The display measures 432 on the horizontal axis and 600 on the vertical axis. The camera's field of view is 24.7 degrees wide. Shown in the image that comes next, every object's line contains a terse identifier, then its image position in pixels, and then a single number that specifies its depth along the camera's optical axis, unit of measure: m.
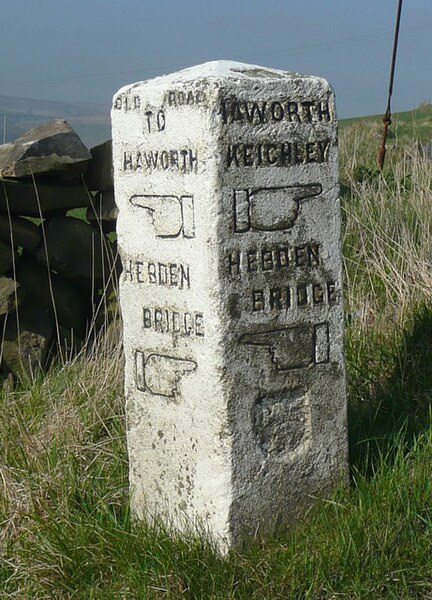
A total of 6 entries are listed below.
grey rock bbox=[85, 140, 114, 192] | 5.73
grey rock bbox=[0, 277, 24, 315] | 5.47
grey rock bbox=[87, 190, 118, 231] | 5.89
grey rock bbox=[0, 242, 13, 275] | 5.59
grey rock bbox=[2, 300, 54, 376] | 5.62
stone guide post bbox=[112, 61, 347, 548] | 3.17
